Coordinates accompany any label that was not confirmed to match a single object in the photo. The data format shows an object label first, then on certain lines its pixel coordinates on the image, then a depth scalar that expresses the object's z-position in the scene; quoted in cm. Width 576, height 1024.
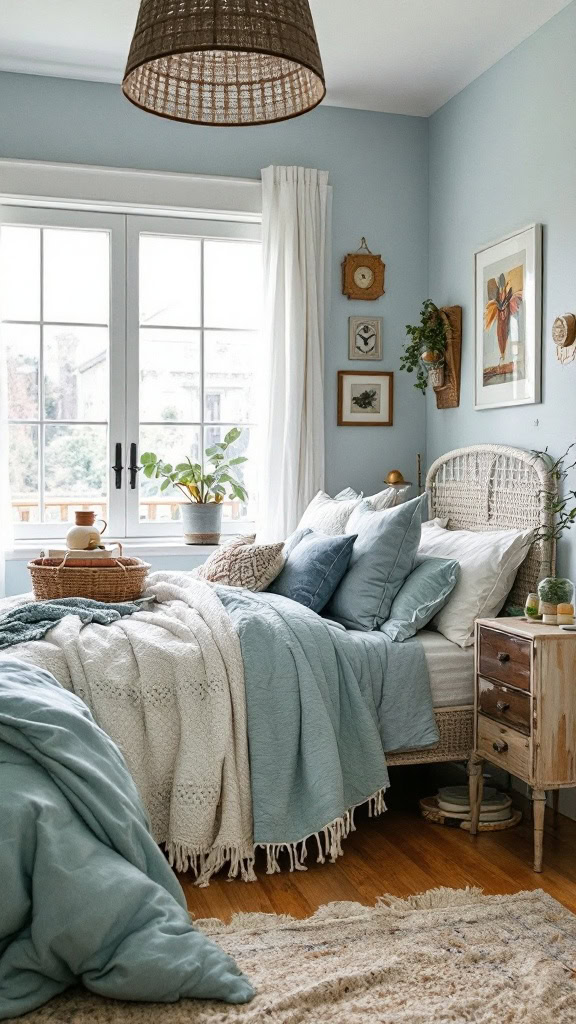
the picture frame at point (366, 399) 460
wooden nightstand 279
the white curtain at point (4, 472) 414
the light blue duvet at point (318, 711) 280
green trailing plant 432
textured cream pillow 351
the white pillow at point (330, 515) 377
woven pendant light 232
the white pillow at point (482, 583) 323
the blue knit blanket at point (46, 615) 284
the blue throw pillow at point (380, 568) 324
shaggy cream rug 168
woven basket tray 333
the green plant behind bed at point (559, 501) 330
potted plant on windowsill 438
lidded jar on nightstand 296
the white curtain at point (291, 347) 441
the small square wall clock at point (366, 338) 459
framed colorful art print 358
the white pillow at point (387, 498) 377
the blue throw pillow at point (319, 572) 333
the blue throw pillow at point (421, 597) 316
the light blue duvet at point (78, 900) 158
